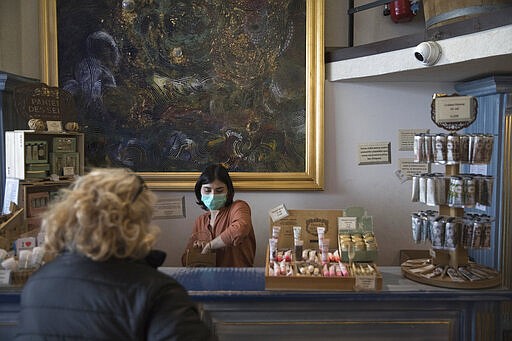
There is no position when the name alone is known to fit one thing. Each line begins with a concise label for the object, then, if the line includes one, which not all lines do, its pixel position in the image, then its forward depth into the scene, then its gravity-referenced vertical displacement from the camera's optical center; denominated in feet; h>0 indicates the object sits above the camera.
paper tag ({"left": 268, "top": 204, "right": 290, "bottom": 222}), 11.82 -1.39
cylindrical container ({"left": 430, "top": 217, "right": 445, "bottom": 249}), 8.52 -1.30
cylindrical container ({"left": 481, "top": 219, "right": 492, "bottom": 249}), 8.37 -1.28
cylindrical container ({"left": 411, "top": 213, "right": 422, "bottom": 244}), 8.79 -1.25
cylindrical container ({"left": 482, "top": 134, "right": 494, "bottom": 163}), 8.27 +0.11
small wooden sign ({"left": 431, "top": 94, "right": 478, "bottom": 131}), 8.61 +0.75
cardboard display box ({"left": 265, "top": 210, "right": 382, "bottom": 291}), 8.13 -1.95
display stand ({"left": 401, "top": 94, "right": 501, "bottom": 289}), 8.34 -1.97
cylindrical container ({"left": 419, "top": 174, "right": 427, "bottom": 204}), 8.61 -0.55
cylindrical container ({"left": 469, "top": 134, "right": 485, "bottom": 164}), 8.23 +0.11
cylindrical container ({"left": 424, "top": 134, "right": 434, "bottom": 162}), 8.54 +0.11
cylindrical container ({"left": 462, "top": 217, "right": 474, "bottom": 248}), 8.45 -1.29
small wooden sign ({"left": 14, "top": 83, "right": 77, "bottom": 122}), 11.16 +1.17
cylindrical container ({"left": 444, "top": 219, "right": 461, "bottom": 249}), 8.45 -1.30
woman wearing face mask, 11.84 -1.53
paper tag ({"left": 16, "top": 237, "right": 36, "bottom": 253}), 8.59 -1.52
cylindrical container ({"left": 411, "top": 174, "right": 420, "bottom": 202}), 8.75 -0.59
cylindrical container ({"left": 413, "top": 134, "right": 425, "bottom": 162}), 8.63 +0.13
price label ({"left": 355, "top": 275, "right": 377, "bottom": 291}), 8.11 -2.03
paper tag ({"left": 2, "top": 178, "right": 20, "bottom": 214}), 10.87 -0.83
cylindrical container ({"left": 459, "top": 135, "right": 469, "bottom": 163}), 8.35 +0.13
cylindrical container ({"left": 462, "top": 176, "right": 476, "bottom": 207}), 8.27 -0.61
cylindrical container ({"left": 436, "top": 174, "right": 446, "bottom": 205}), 8.48 -0.57
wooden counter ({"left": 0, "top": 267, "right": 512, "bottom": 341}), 8.04 -2.53
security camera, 10.36 +2.10
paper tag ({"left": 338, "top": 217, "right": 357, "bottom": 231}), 9.86 -1.33
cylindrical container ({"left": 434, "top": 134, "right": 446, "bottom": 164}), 8.40 +0.11
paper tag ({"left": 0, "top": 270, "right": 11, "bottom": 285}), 8.20 -1.98
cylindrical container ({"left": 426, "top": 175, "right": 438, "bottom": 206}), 8.48 -0.59
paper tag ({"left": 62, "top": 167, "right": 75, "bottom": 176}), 11.86 -0.40
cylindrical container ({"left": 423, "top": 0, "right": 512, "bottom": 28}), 9.52 +2.82
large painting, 13.67 +1.92
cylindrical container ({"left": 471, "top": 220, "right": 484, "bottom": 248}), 8.36 -1.28
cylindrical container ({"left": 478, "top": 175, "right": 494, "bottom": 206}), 8.31 -0.58
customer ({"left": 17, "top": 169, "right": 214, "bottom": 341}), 4.64 -1.20
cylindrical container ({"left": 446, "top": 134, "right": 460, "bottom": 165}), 8.32 +0.12
